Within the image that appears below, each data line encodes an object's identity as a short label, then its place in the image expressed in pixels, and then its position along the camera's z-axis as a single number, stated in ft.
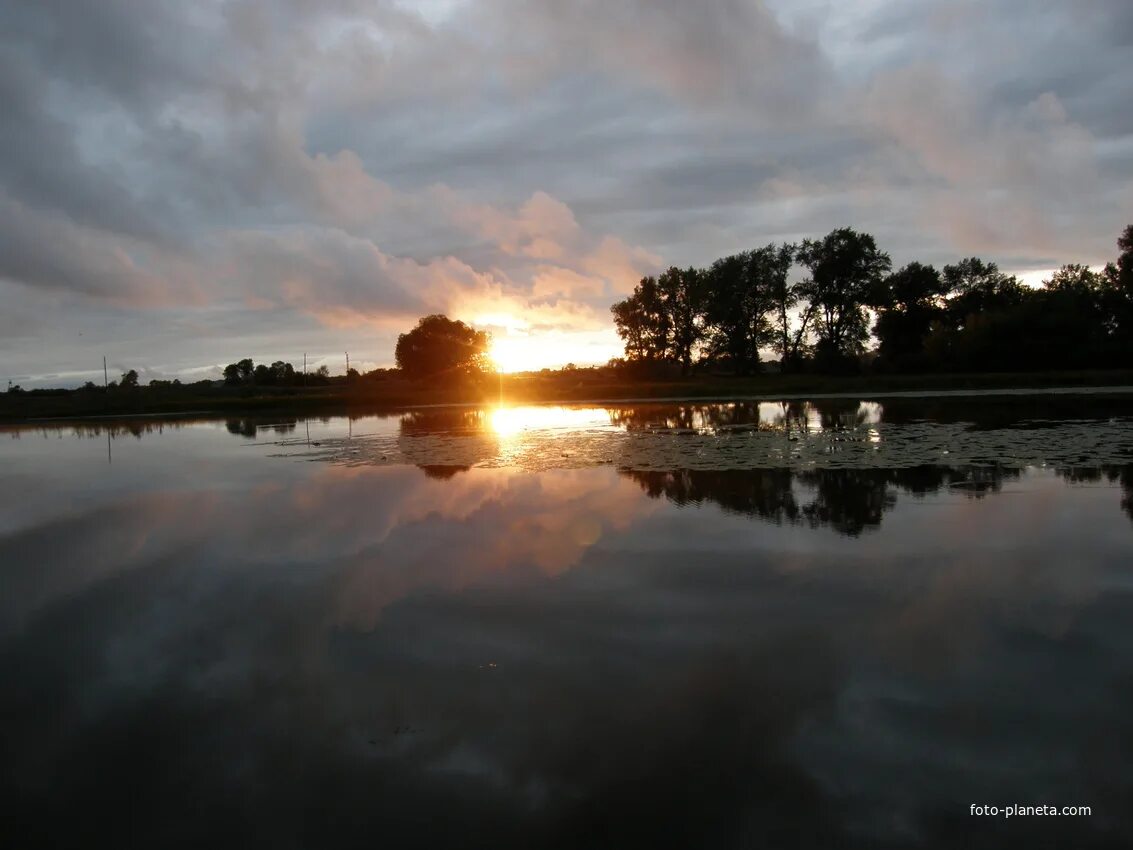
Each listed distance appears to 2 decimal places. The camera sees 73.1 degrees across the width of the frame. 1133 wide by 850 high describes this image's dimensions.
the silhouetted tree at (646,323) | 275.80
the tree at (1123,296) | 193.76
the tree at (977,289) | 230.27
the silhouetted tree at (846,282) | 235.20
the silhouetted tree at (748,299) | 253.85
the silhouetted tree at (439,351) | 330.95
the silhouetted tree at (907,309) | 226.17
